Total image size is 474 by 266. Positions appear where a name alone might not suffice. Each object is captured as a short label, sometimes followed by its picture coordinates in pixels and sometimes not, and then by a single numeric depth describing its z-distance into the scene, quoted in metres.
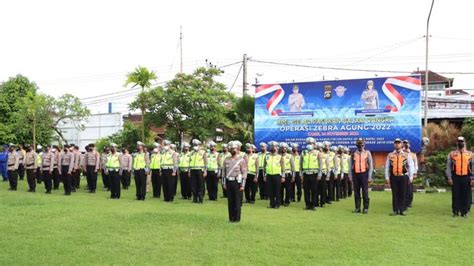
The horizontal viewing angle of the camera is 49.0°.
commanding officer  10.84
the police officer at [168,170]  16.14
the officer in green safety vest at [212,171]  16.31
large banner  19.75
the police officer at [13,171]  20.09
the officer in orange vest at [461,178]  12.28
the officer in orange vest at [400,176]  12.53
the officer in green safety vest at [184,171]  16.44
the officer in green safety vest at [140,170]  16.59
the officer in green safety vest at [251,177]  15.26
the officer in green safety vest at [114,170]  16.89
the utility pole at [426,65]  23.94
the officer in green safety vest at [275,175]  14.26
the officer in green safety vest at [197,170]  15.65
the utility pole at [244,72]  30.38
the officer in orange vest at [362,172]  13.00
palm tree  25.97
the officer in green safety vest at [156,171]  16.92
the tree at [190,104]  24.70
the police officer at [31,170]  19.48
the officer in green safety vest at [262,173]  15.48
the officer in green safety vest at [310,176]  14.02
